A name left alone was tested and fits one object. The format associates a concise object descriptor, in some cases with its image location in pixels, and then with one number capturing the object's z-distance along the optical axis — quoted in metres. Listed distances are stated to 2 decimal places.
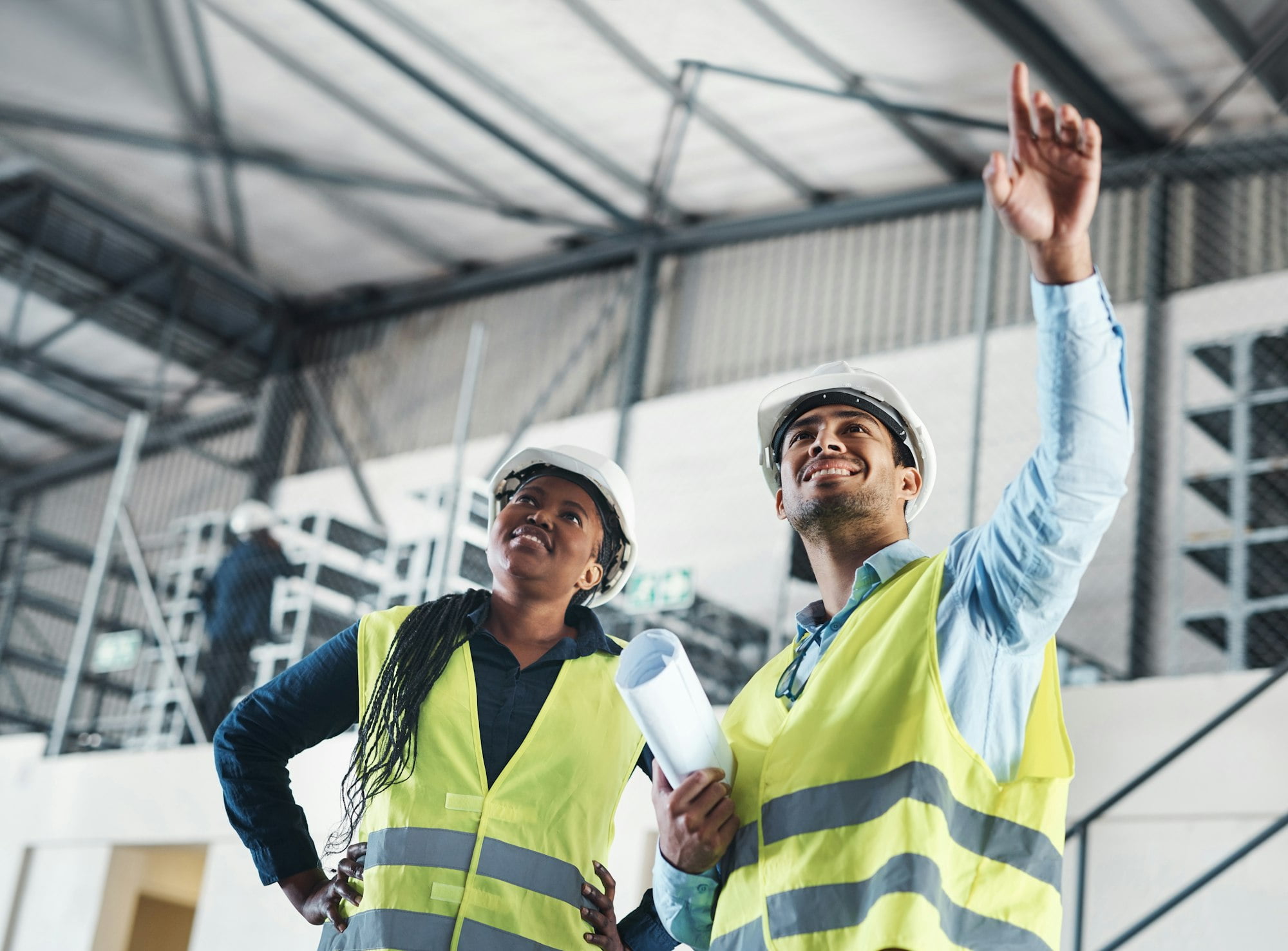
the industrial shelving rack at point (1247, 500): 6.43
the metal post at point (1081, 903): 4.34
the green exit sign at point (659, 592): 8.07
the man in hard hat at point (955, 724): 1.67
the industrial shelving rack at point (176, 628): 8.40
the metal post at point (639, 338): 10.34
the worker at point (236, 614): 7.93
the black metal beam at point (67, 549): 10.20
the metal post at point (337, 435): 12.33
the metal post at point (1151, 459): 8.12
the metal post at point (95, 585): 7.89
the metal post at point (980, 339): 5.84
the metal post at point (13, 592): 9.05
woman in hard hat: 2.34
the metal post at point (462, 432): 6.52
